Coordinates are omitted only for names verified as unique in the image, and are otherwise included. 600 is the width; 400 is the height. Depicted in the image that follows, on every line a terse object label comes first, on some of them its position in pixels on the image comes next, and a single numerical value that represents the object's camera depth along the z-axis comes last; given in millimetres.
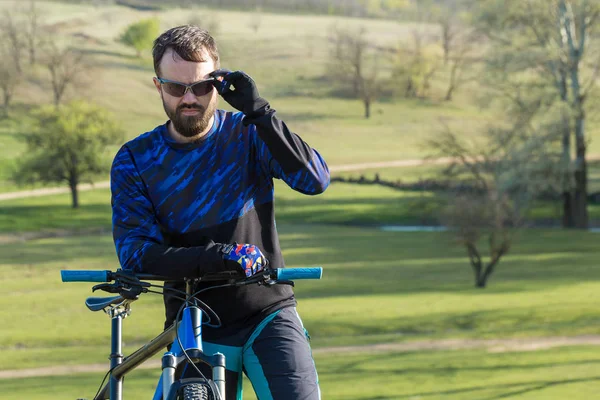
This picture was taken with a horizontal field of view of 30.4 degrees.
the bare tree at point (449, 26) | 113438
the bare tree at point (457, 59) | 102750
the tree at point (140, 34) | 101062
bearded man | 3758
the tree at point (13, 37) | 93000
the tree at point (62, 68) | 90875
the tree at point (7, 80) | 88625
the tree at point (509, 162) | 50000
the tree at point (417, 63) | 105562
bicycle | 3400
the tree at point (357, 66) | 101938
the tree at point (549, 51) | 52594
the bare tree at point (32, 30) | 95062
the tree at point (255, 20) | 116438
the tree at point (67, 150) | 72875
